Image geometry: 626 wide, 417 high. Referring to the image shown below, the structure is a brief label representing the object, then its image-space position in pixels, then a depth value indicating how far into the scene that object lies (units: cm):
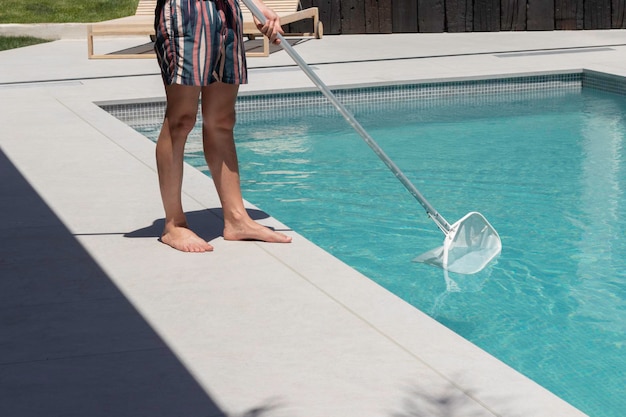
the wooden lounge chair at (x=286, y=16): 1074
